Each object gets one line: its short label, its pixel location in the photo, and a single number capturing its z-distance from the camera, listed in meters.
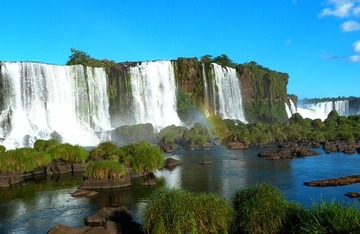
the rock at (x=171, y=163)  48.14
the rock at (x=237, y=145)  73.38
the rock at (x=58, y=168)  43.69
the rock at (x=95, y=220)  23.27
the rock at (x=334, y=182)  34.77
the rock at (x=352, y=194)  29.25
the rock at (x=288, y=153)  56.04
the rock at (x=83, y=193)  32.32
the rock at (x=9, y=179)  37.53
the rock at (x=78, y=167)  45.27
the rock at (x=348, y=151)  60.39
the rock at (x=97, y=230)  19.66
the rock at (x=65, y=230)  20.35
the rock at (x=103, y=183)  34.72
